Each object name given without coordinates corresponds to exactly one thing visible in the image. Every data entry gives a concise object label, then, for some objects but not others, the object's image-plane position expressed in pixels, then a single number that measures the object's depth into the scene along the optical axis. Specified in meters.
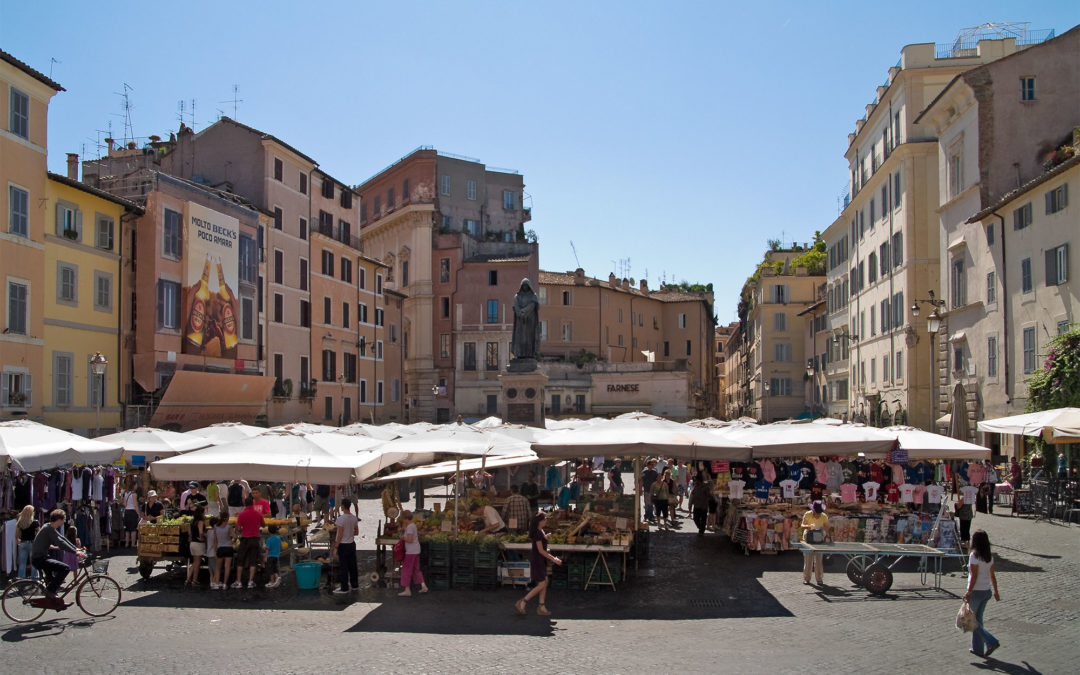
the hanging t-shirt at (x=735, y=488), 20.36
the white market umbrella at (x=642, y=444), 15.54
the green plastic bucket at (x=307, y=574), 15.03
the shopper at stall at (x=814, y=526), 15.02
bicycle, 12.77
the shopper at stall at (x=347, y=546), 14.77
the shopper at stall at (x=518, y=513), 15.89
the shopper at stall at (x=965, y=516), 17.86
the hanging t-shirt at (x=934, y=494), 19.56
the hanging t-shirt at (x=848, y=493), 19.94
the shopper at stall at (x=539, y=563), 13.10
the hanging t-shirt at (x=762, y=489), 21.95
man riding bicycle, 12.84
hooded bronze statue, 33.31
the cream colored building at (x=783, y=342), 67.12
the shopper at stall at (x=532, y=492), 21.62
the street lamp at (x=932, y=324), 26.19
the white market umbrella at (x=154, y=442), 20.34
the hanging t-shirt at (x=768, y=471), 21.73
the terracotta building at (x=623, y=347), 65.31
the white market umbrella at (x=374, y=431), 26.00
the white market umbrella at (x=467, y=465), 16.29
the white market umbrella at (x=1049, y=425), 20.61
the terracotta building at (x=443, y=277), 65.25
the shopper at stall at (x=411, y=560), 14.74
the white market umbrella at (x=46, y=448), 15.76
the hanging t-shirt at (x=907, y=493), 19.25
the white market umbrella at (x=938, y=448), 17.47
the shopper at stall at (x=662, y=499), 23.16
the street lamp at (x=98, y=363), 25.00
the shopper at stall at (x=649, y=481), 24.30
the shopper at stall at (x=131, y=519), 20.30
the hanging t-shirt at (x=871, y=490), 20.59
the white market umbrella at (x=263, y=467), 15.11
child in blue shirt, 15.69
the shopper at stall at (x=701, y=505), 21.50
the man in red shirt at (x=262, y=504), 17.12
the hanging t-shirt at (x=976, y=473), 23.89
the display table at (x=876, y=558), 14.05
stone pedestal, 32.31
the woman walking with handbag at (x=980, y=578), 10.56
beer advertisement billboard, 36.84
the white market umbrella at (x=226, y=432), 21.98
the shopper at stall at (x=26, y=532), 14.44
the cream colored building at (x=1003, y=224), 27.19
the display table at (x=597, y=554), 14.82
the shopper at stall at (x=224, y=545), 15.33
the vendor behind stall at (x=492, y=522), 15.69
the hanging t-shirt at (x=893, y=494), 20.78
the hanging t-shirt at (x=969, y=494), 18.41
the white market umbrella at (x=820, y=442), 17.14
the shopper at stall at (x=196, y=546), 15.53
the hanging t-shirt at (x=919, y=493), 19.48
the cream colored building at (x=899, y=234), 38.31
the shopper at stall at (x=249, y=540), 15.19
